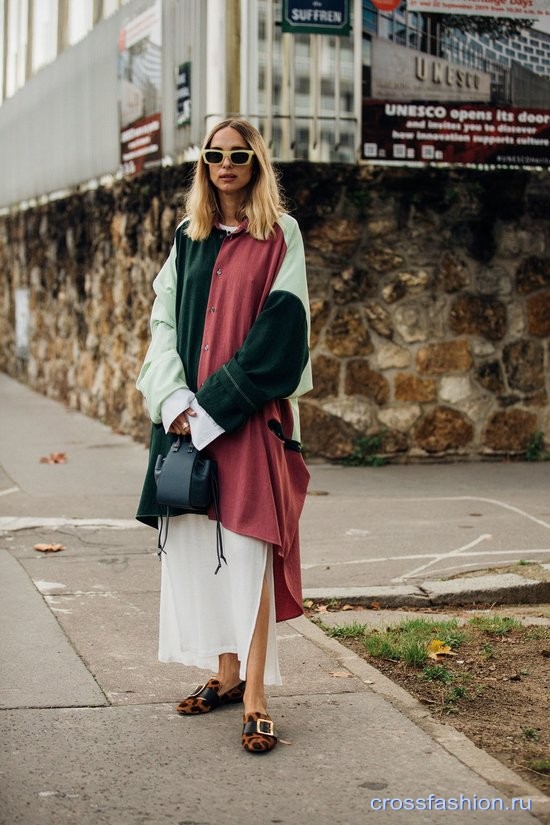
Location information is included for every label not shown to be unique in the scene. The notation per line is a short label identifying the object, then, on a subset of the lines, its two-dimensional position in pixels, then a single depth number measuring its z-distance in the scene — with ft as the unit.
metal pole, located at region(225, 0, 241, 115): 33.09
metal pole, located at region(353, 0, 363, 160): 32.83
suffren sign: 32.53
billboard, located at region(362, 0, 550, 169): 33.14
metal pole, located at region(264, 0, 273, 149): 32.86
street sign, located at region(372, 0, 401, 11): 32.89
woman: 13.87
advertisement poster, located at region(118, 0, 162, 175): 37.76
